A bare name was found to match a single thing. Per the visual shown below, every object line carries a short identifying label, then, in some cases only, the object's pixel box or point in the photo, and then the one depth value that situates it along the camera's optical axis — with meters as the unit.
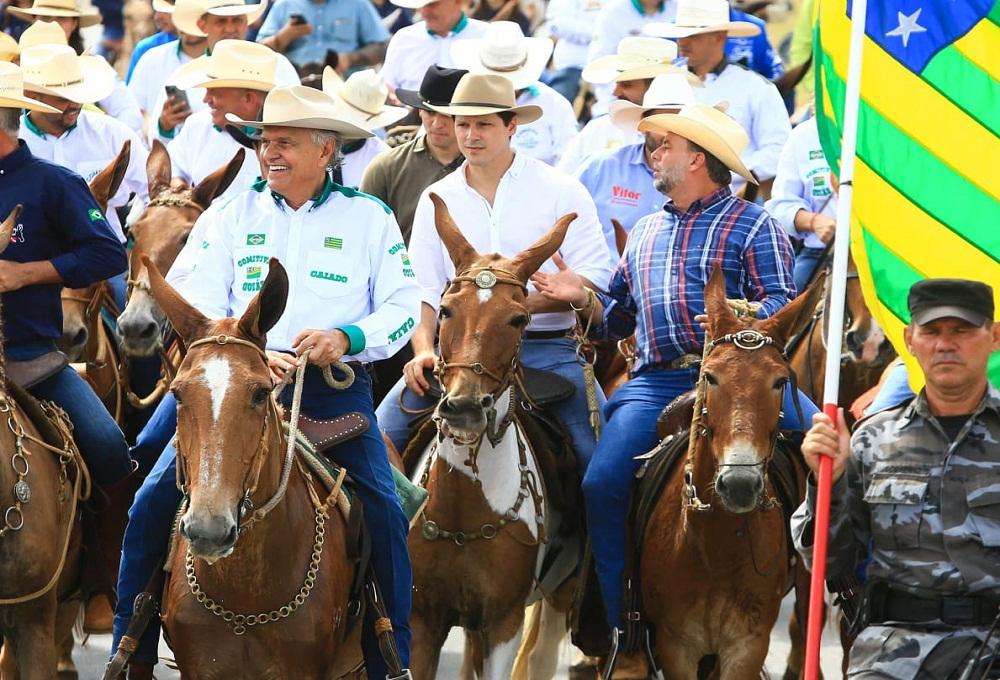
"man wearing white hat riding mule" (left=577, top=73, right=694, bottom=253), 21.12
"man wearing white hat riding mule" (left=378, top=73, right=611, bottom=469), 17.34
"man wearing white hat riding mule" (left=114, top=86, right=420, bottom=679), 13.94
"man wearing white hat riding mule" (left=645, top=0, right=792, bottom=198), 24.43
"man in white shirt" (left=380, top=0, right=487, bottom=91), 26.94
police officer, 11.81
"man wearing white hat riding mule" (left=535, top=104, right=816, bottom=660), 16.04
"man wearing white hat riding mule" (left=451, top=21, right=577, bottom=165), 23.58
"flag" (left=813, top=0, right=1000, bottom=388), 13.02
